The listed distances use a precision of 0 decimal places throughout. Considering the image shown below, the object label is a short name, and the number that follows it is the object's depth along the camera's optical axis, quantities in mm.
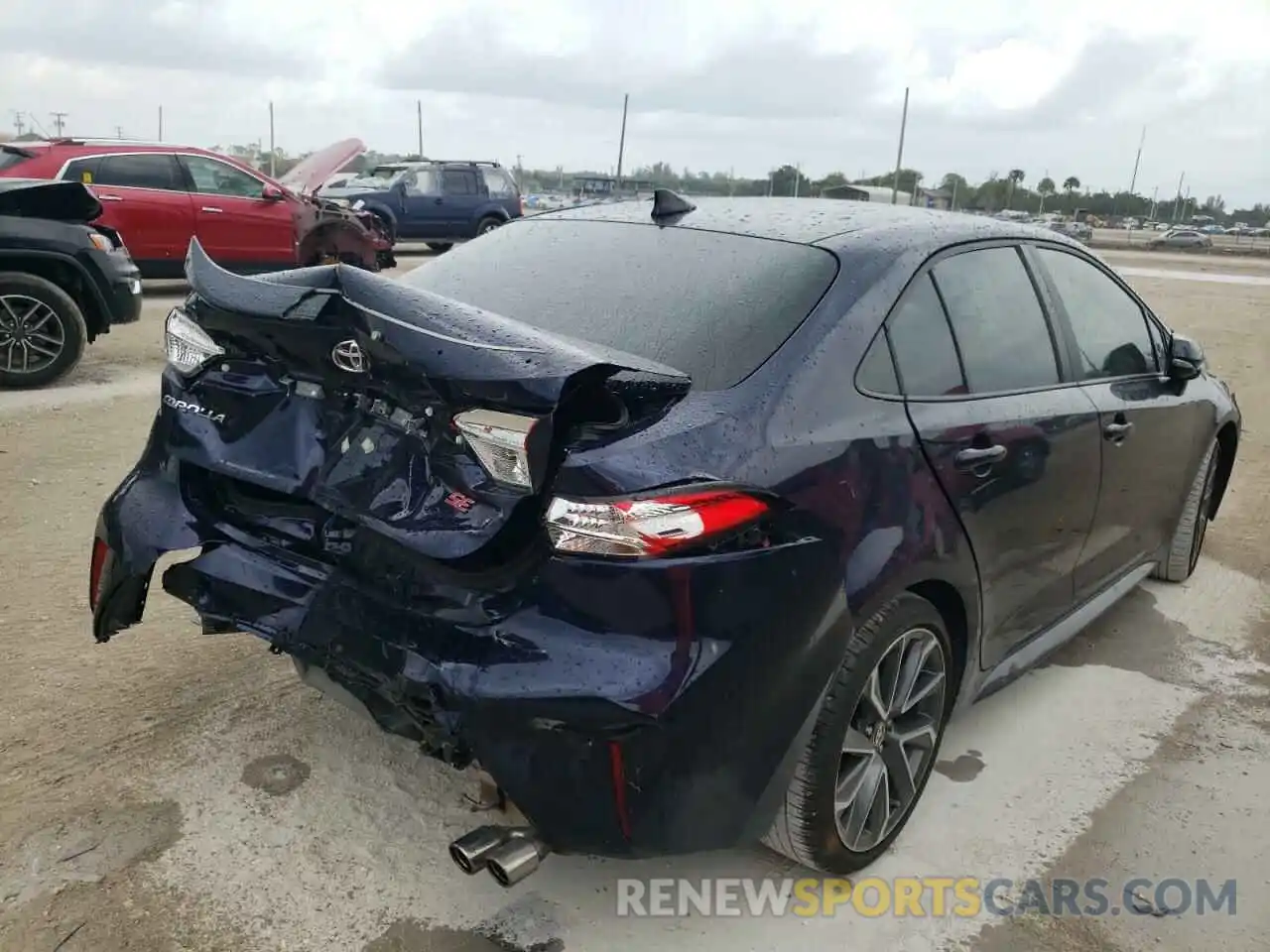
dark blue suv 19844
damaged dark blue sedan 2027
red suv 11055
